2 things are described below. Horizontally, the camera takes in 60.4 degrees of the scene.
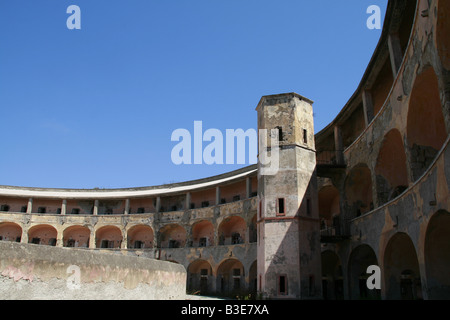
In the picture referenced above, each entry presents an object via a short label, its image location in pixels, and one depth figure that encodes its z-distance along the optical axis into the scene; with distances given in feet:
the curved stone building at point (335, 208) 42.75
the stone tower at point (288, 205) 64.54
